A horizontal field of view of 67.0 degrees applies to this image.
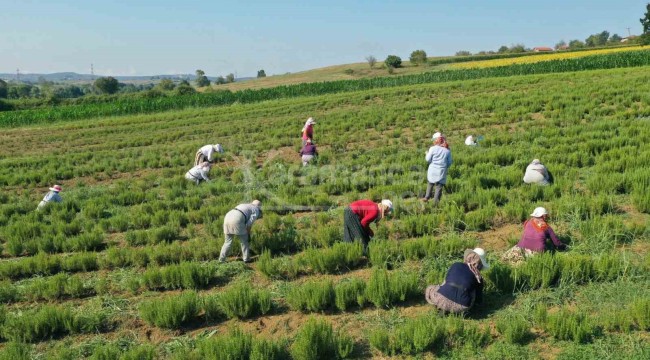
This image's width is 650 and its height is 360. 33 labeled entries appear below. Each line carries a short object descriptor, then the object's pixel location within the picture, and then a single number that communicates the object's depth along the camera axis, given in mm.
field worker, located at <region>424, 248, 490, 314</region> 4941
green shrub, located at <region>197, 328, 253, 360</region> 4336
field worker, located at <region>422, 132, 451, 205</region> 8922
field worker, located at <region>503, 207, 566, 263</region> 6062
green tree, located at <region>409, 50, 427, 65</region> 82438
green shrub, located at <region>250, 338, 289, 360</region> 4316
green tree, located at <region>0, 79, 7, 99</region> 96312
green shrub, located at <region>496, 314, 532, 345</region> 4469
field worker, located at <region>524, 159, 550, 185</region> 9016
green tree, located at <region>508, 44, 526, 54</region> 103388
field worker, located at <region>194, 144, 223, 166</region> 12545
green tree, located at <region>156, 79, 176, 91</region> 83888
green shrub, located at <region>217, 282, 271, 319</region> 5422
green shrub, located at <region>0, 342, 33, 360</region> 4531
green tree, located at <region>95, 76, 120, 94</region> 104938
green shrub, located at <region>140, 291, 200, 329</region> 5258
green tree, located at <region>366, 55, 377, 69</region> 92000
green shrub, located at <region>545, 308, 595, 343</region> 4352
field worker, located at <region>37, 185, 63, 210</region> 10812
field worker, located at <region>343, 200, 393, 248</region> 6887
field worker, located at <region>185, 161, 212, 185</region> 12617
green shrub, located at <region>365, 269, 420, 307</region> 5324
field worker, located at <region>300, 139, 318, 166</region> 13907
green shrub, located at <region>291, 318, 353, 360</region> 4387
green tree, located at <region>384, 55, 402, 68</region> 79500
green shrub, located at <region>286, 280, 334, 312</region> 5391
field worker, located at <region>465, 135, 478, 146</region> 14074
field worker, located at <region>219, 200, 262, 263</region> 6941
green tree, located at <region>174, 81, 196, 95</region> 59750
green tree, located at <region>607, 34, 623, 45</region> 147400
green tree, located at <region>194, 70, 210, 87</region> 119219
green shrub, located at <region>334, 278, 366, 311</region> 5348
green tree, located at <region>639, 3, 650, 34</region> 68250
